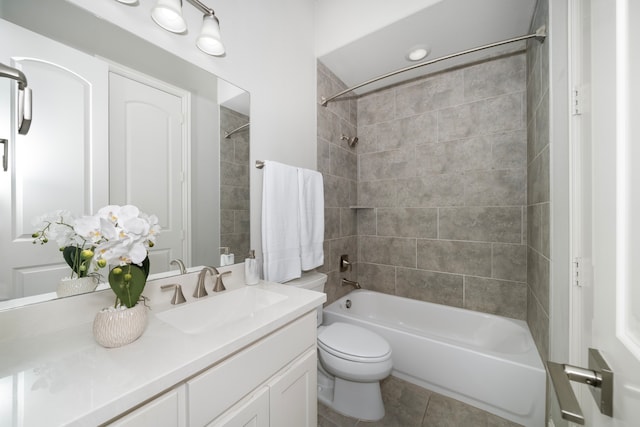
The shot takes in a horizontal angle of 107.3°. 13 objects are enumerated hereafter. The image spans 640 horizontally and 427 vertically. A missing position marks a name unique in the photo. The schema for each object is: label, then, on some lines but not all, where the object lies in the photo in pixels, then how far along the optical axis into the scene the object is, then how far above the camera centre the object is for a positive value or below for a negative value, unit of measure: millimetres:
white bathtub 1269 -929
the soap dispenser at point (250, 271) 1255 -314
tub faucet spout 2227 -670
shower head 2272 +708
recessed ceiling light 1784 +1239
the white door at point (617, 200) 385 +22
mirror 706 +200
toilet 1303 -867
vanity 474 -374
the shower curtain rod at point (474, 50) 1197 +978
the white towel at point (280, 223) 1401 -66
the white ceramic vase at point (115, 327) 645 -315
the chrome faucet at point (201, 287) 1071 -340
